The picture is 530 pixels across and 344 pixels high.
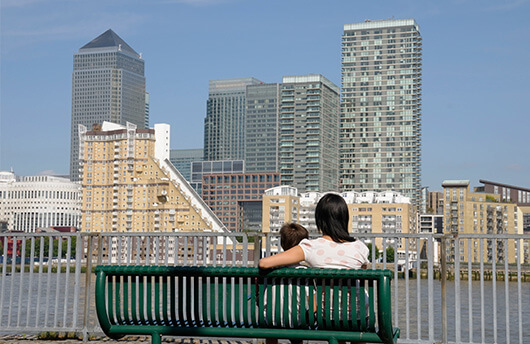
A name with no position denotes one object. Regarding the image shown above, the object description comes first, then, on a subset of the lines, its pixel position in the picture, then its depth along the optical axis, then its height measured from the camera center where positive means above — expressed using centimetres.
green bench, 360 -41
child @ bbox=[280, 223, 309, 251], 434 -7
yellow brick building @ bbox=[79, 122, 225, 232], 12862 +597
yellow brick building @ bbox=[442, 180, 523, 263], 12862 +181
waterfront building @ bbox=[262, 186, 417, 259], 12238 +208
